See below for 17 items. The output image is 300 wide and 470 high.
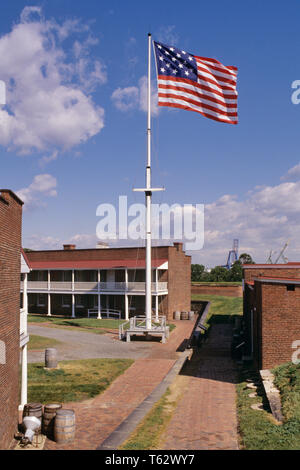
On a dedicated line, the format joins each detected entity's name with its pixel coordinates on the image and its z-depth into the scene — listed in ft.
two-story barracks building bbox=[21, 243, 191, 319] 128.88
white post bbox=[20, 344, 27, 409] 44.21
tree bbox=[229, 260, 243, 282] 261.65
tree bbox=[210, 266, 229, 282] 266.16
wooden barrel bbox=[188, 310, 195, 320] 131.85
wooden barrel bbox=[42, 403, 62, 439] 37.68
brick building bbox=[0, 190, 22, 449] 33.40
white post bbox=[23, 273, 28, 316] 46.00
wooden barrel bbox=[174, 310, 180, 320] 132.57
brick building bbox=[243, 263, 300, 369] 55.47
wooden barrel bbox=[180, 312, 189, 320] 132.36
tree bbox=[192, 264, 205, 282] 320.91
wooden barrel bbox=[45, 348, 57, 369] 64.69
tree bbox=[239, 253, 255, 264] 339.73
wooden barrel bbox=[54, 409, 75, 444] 36.11
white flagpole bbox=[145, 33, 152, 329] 88.58
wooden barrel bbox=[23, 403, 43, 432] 38.04
